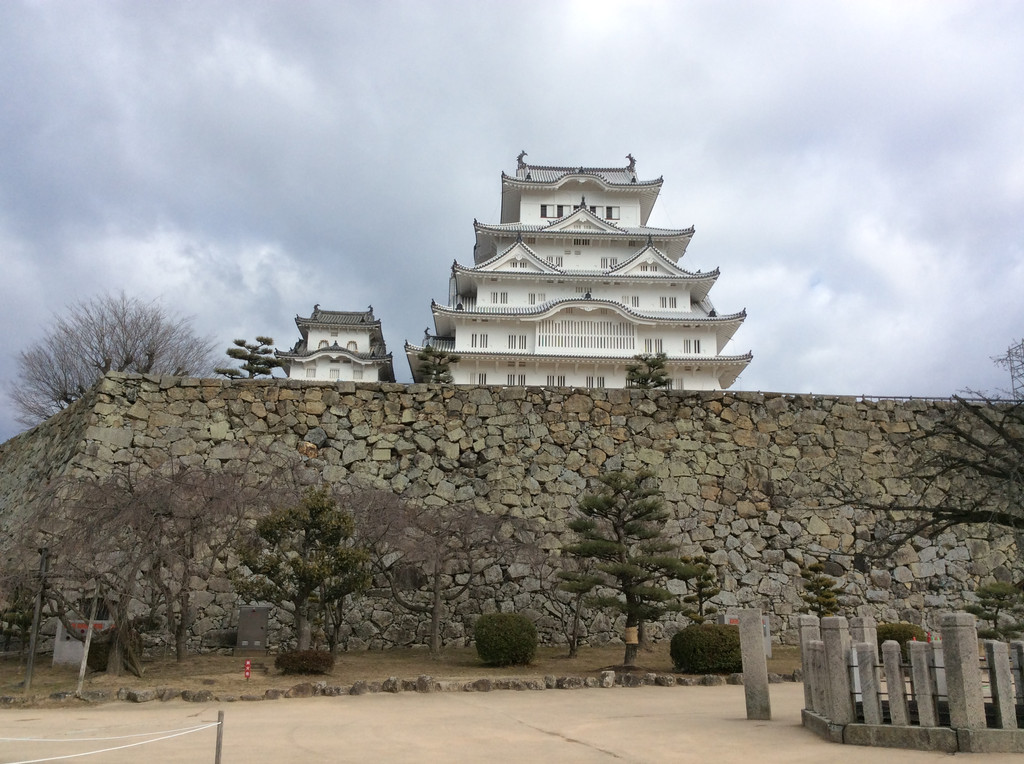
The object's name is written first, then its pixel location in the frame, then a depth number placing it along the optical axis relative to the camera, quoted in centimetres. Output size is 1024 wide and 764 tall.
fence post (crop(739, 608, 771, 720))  921
